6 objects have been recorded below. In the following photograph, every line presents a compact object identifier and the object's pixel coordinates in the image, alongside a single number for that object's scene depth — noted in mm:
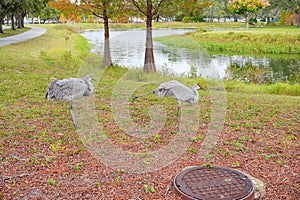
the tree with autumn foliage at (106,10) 13492
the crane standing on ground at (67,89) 6141
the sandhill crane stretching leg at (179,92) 6133
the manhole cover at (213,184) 3959
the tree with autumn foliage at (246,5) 41125
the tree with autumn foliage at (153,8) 13047
